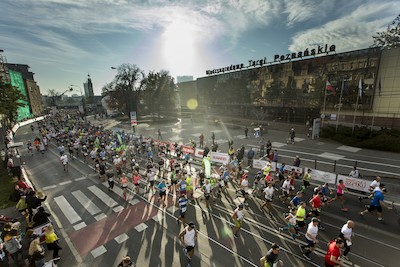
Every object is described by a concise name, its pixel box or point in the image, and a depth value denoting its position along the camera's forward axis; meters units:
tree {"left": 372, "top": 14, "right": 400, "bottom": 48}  36.67
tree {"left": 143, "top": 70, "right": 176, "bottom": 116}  61.94
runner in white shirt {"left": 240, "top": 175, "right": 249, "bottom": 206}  12.12
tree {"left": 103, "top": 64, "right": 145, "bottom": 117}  62.56
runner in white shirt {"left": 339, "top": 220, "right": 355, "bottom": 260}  7.16
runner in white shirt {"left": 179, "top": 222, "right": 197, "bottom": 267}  7.07
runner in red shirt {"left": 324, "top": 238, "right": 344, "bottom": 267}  6.13
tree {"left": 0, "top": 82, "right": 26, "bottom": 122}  23.40
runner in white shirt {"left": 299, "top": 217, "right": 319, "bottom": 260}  7.24
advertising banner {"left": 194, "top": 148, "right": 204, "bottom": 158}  20.94
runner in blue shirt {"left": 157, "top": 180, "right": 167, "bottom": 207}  11.81
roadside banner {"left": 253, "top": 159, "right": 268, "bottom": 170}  16.98
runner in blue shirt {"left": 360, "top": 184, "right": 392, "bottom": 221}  9.68
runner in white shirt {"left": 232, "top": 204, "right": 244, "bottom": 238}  8.66
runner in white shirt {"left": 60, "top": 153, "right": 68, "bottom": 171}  18.33
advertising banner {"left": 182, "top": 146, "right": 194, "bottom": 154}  21.64
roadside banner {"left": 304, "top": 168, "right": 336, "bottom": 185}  13.78
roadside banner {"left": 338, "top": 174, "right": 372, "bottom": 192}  12.35
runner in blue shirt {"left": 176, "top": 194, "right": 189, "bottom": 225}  9.66
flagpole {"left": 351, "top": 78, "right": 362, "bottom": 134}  25.89
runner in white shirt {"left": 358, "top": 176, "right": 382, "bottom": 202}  10.54
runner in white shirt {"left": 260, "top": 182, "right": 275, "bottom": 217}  10.52
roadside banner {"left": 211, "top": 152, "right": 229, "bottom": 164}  18.53
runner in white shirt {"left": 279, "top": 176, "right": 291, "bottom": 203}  11.75
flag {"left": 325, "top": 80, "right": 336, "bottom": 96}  28.39
